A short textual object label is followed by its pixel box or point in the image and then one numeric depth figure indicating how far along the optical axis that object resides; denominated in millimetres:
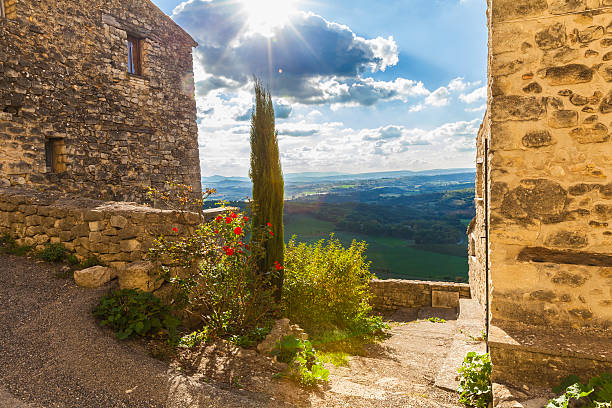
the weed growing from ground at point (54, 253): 4808
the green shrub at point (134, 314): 3520
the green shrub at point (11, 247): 5113
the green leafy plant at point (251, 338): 3895
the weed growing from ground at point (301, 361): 3273
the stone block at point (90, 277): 4184
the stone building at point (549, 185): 2838
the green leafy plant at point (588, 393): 2322
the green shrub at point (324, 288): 5785
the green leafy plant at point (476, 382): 3088
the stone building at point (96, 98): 6848
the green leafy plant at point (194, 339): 3659
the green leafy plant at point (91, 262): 4543
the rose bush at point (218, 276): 4141
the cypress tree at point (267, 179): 6000
